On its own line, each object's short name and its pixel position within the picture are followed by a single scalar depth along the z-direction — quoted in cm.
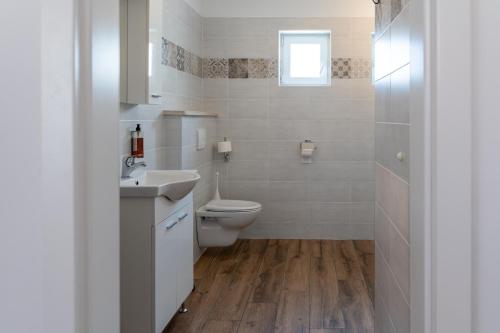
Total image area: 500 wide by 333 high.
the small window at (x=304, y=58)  578
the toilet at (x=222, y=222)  488
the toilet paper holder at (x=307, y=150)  564
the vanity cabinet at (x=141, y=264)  286
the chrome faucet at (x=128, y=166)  337
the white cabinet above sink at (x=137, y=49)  353
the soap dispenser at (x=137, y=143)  353
